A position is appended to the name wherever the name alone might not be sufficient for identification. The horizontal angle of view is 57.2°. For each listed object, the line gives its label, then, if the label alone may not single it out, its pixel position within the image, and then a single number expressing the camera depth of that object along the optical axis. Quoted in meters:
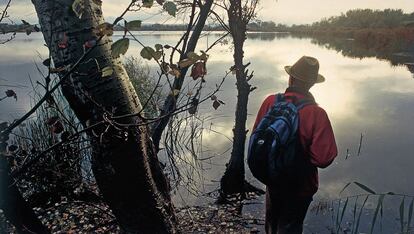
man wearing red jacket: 2.73
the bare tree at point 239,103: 5.78
